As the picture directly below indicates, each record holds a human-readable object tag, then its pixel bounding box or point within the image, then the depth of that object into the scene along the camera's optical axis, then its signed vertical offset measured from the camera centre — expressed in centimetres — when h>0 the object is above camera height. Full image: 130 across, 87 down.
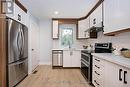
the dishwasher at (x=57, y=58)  328 -73
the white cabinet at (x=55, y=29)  346 +69
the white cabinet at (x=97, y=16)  201 +87
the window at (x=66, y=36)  370 +37
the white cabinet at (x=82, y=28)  318 +71
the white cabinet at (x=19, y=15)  188 +85
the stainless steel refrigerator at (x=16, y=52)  168 -27
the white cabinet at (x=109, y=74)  97 -55
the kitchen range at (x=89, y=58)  197 -47
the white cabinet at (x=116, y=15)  121 +58
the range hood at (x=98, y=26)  196 +49
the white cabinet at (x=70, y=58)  326 -72
